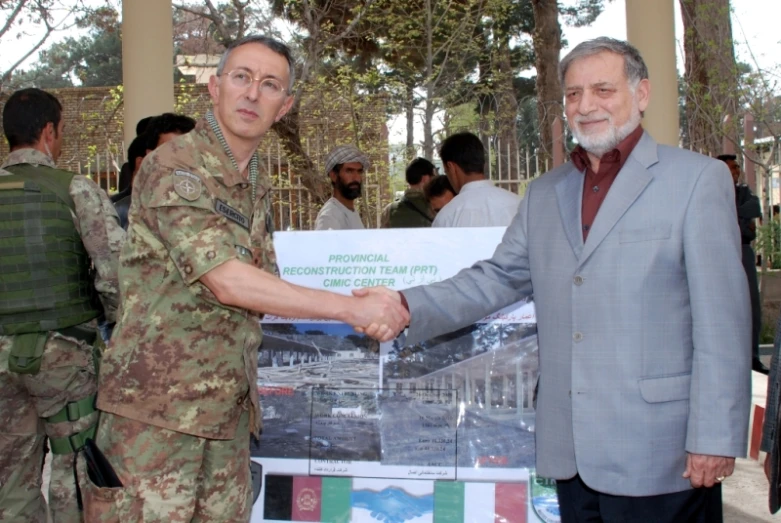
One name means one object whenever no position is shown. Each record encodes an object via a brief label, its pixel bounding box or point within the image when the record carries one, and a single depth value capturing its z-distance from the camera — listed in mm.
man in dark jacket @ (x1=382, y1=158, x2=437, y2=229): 8367
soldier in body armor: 3396
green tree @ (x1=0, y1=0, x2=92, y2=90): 9953
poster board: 3496
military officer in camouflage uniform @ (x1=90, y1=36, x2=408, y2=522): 2412
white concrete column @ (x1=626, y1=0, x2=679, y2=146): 5941
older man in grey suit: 2359
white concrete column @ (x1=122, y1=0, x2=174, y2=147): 5863
